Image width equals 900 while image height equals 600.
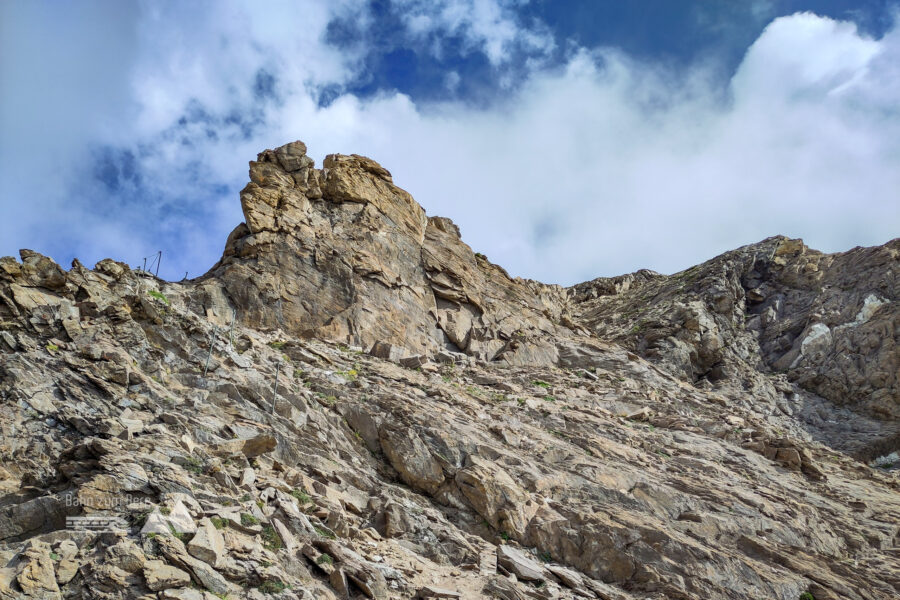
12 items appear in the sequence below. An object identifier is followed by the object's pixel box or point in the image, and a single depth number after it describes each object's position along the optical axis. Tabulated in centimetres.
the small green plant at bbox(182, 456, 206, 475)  1335
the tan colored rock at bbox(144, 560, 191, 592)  984
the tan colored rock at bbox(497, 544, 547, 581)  1516
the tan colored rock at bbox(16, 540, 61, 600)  916
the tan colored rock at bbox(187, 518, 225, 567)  1077
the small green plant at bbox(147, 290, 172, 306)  2095
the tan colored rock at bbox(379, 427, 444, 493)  1803
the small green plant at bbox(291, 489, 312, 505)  1434
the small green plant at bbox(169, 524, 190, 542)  1094
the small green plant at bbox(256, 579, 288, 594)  1095
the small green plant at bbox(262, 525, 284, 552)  1210
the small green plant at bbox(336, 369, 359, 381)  2298
